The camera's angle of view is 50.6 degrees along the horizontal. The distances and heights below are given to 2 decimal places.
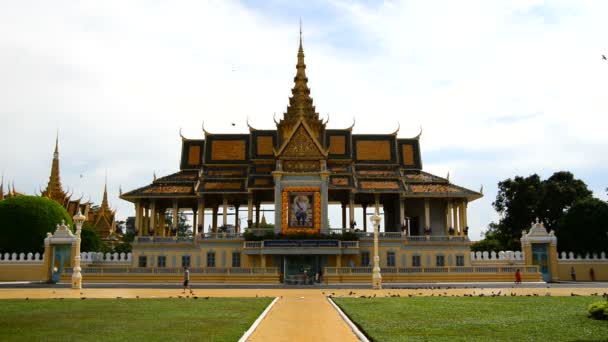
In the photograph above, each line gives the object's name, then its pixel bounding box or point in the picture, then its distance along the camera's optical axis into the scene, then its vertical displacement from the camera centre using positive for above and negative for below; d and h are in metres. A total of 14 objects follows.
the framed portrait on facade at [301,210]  49.75 +4.00
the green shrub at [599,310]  16.11 -1.23
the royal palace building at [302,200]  47.50 +5.23
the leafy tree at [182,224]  98.81 +6.14
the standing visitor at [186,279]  35.31 -0.91
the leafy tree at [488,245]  65.81 +1.75
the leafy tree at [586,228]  50.97 +2.67
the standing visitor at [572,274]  46.00 -0.89
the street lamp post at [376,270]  35.78 -0.45
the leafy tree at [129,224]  105.16 +6.43
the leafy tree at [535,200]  60.53 +5.82
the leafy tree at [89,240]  61.38 +2.15
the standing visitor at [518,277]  40.38 -0.96
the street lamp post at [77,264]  35.69 -0.08
